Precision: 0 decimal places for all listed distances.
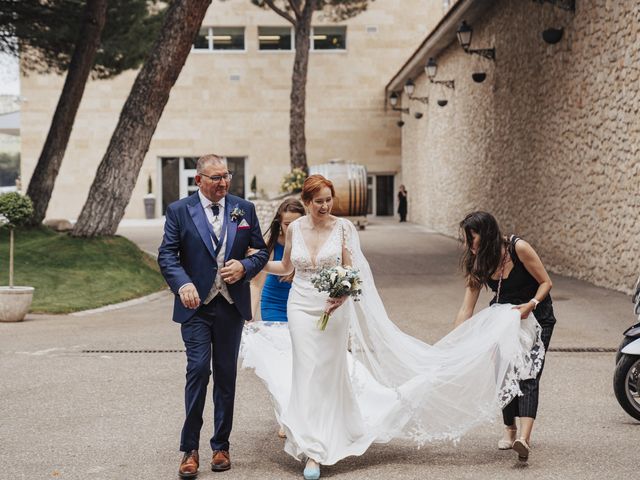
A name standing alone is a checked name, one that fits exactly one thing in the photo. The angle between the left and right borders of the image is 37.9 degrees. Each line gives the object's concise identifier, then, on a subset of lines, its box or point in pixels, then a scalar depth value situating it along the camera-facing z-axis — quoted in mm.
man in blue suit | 5598
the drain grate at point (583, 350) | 9852
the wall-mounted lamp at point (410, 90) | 34062
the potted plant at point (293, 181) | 30125
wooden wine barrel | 30500
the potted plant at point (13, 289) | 12477
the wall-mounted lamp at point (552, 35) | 17344
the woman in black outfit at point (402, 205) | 40688
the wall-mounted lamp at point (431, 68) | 27281
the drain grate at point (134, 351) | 10055
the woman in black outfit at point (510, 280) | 5887
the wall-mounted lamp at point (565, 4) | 17188
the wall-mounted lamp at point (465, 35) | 21502
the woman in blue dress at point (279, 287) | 6719
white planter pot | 12461
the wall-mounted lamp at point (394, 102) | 39344
